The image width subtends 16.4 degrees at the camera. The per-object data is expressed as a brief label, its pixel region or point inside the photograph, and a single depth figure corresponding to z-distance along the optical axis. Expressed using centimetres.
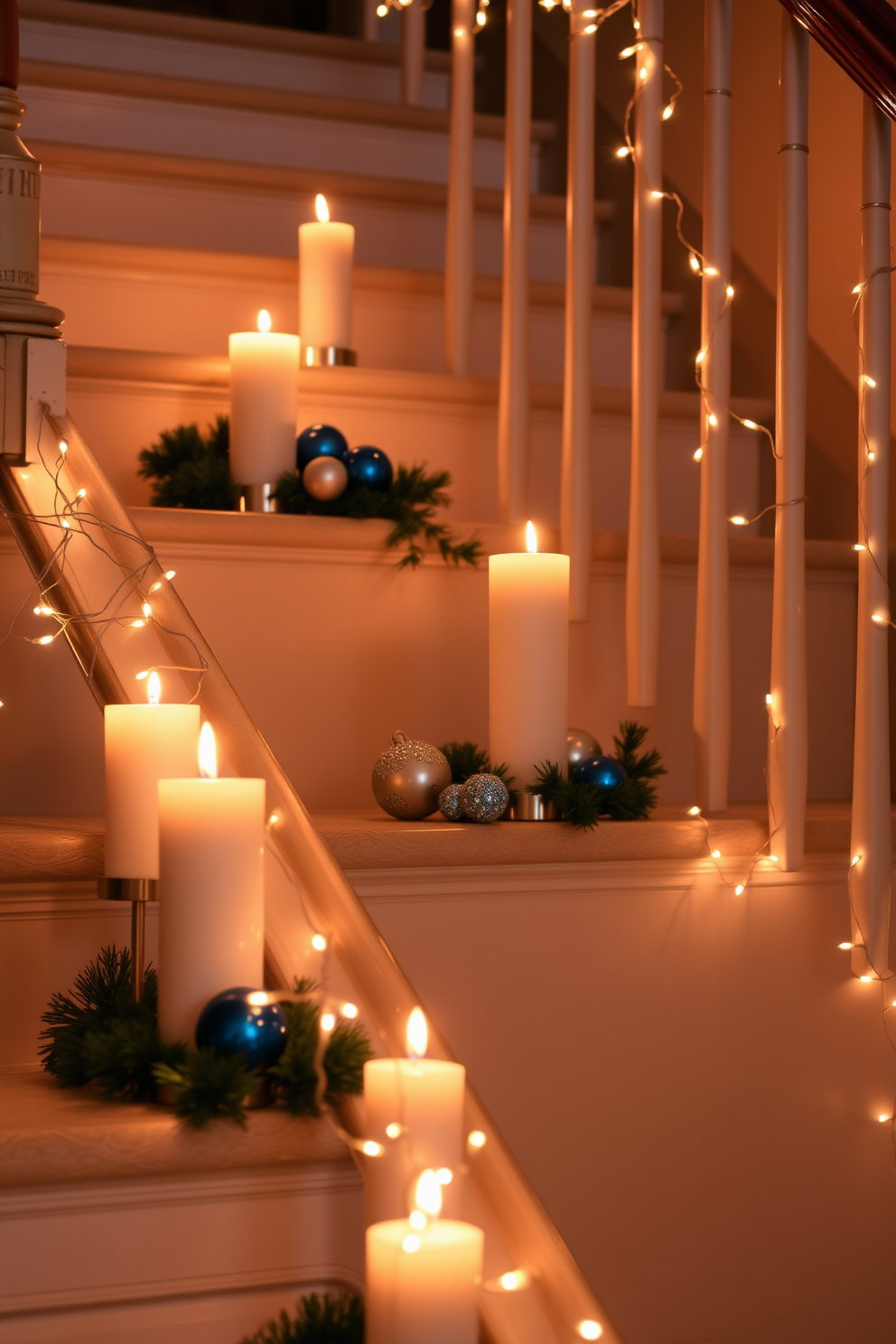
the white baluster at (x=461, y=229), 328
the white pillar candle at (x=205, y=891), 241
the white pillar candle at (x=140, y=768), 250
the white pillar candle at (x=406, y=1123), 233
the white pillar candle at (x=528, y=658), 286
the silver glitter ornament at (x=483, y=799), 282
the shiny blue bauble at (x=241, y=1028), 239
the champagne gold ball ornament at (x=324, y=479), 304
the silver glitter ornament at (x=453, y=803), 283
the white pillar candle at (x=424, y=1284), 229
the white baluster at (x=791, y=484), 288
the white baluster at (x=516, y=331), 313
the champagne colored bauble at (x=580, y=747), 290
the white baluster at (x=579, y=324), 304
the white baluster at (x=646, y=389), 298
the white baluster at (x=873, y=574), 286
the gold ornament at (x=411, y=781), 285
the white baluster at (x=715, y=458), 293
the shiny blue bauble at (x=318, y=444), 307
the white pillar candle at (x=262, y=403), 304
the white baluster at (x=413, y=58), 393
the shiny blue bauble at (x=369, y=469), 306
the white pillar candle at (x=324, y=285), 322
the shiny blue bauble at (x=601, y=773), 287
